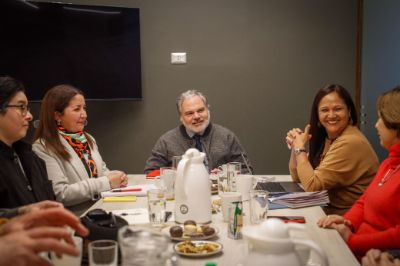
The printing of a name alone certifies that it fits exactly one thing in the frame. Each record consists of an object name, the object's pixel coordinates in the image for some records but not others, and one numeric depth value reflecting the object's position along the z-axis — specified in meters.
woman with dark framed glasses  2.05
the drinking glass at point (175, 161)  2.30
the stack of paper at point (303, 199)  1.99
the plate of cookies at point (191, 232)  1.50
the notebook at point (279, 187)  2.36
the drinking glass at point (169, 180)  2.15
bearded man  3.20
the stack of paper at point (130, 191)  2.29
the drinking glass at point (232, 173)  2.22
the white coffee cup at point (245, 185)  2.08
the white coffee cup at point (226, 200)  1.66
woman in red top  1.87
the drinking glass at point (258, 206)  1.67
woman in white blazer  2.45
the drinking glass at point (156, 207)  1.72
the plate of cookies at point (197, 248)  1.35
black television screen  3.97
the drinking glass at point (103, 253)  1.11
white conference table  1.34
